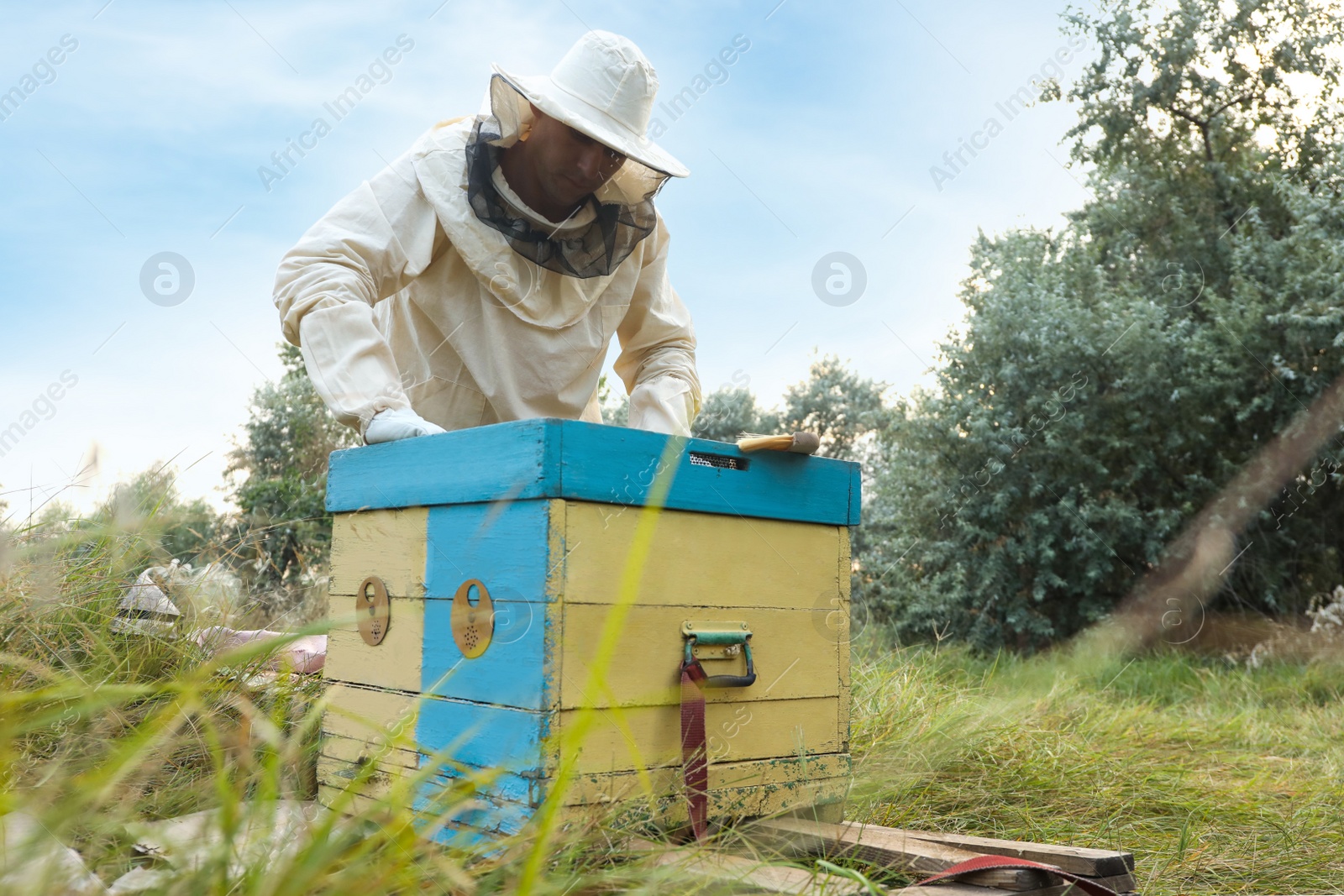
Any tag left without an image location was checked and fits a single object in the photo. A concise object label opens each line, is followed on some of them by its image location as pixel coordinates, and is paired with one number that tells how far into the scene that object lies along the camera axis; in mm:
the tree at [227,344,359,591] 9273
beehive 1454
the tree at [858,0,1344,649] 6570
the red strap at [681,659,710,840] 1547
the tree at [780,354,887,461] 10734
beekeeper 1959
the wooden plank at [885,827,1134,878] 1466
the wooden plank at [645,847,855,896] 1207
